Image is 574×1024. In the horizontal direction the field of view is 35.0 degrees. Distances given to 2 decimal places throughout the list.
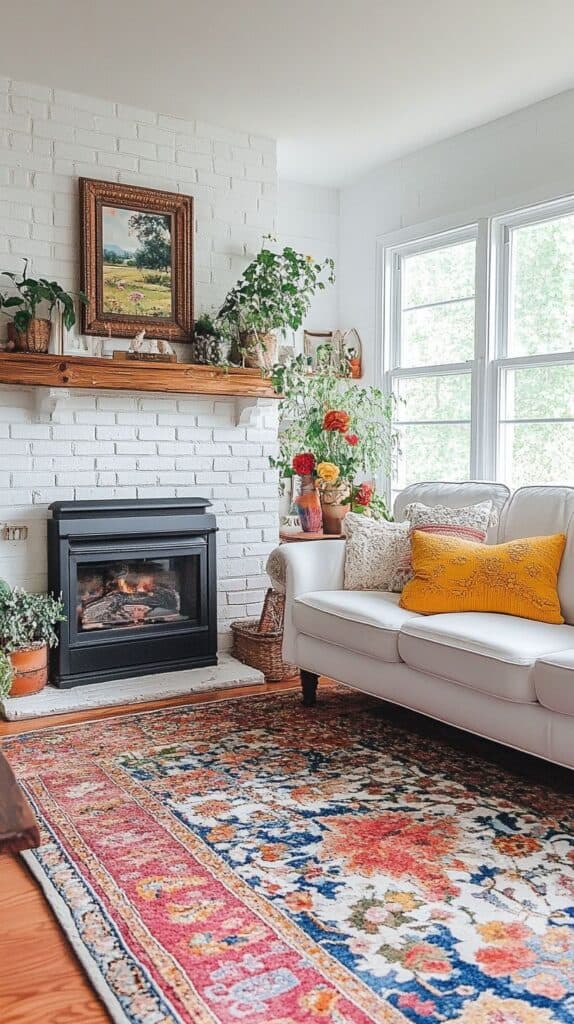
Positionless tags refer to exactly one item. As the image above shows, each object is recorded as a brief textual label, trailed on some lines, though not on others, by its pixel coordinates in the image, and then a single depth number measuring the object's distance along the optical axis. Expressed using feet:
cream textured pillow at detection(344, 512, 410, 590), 12.19
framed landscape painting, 13.65
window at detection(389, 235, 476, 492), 15.70
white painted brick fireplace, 13.14
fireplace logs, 13.55
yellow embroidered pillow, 10.34
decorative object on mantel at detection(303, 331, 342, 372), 17.75
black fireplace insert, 13.08
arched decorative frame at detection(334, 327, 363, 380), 17.81
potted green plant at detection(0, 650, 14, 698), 11.67
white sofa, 8.76
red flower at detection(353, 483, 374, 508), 14.44
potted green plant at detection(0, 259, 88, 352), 12.68
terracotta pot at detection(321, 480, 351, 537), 14.87
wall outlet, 13.07
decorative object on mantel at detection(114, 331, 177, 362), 13.52
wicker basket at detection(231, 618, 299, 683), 13.92
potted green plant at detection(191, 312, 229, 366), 14.26
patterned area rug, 5.87
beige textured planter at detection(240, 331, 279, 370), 14.53
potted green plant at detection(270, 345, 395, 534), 14.73
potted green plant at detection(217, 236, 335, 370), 14.55
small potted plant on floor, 12.26
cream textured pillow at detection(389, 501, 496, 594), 11.68
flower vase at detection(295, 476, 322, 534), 14.92
